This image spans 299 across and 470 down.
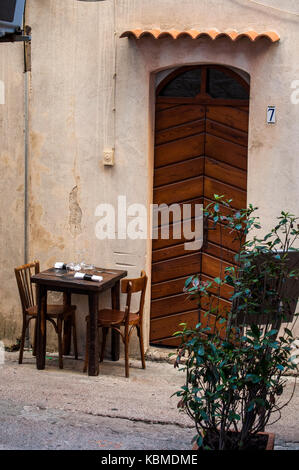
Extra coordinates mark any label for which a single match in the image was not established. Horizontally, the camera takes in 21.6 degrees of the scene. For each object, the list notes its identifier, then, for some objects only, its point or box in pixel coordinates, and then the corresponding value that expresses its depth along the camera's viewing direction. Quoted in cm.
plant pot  498
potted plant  483
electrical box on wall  854
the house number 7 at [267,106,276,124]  800
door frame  834
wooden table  797
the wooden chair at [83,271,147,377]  810
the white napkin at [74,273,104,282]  805
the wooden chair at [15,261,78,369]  833
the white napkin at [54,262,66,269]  859
